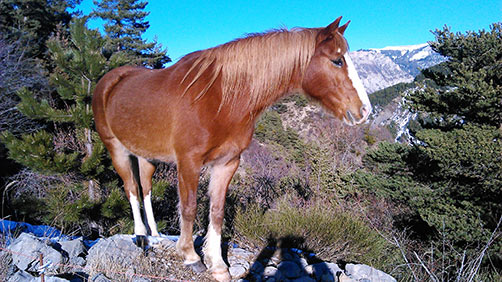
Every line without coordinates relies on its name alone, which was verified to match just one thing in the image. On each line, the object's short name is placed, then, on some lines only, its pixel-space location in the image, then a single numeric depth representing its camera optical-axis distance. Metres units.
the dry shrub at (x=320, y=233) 3.67
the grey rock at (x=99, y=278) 2.20
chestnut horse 2.39
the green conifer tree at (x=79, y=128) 4.12
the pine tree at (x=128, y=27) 19.66
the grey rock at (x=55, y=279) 2.00
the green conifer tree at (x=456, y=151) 5.50
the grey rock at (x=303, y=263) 3.16
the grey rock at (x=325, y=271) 2.92
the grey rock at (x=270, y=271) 2.96
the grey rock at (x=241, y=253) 3.26
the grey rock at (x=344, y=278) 2.88
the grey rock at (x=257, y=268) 2.99
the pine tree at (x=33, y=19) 13.16
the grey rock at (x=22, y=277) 2.09
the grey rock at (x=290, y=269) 2.97
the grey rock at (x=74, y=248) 2.68
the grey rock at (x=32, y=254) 2.40
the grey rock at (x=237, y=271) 2.85
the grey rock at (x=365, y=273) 2.94
